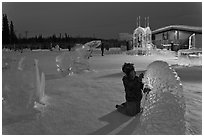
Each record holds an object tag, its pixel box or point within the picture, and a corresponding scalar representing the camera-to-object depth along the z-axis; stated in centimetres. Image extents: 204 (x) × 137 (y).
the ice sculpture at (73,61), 675
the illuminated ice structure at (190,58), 863
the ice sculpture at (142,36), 1731
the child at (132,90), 290
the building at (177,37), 1604
